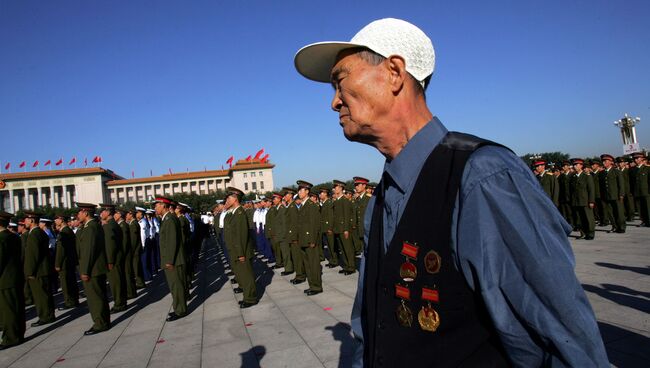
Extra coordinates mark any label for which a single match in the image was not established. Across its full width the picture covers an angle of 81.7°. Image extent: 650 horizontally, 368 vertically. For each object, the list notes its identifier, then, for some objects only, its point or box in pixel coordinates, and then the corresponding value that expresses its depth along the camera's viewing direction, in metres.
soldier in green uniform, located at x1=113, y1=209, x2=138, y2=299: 10.19
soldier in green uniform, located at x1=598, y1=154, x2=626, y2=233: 12.12
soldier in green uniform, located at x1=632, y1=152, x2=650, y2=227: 12.34
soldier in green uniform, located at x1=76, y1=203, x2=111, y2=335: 7.04
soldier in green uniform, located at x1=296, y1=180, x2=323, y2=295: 8.43
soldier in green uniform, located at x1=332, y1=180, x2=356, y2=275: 10.49
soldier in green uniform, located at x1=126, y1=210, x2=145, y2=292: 11.63
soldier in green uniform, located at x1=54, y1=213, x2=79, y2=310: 9.77
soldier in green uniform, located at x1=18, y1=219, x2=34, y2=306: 10.88
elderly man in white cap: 0.84
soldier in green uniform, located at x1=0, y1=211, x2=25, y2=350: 6.64
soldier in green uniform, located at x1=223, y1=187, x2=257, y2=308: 7.99
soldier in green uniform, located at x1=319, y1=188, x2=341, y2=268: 11.39
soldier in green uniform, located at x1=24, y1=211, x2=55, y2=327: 7.91
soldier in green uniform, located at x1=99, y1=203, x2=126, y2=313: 8.65
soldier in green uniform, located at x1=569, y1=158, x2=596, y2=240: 11.52
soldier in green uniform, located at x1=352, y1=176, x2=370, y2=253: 11.45
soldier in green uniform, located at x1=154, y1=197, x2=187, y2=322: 7.50
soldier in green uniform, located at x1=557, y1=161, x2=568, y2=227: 12.88
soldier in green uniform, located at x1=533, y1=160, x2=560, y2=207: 13.09
